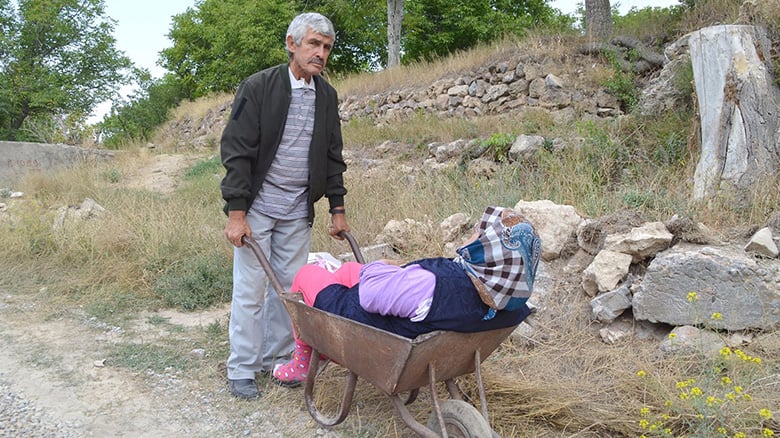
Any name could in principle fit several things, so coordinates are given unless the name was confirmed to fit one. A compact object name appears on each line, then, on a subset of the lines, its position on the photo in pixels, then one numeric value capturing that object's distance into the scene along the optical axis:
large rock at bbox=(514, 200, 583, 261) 4.65
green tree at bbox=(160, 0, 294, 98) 24.05
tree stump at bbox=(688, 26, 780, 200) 4.94
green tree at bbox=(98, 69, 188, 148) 28.44
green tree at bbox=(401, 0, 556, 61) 21.84
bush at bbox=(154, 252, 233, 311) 5.38
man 3.32
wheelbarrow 2.40
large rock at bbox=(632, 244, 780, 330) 3.56
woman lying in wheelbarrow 2.39
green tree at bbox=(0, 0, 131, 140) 25.08
